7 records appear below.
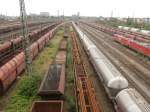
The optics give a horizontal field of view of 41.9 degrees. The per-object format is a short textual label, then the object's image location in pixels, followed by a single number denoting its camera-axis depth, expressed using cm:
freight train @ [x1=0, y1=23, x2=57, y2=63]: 3095
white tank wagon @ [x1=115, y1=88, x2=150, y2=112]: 1124
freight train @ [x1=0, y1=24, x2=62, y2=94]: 1792
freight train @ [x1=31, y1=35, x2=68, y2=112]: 1434
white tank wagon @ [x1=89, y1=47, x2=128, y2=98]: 1534
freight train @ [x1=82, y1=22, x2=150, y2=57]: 3378
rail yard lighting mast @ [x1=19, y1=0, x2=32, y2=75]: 1966
